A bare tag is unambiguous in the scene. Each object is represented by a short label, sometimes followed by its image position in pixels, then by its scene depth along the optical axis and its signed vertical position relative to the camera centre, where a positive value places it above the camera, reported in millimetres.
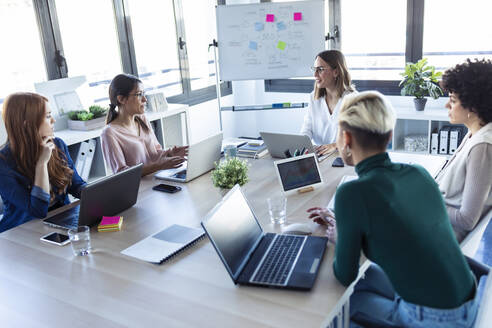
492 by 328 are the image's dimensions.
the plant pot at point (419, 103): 4125 -696
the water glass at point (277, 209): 1880 -704
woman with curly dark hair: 1771 -508
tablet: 2223 -674
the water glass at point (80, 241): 1707 -706
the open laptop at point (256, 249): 1425 -739
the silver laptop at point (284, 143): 2539 -615
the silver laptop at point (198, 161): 2424 -657
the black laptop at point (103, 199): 1850 -644
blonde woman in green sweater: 1276 -559
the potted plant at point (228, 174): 2066 -606
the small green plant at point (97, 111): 3488 -484
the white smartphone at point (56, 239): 1826 -751
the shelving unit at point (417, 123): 4008 -910
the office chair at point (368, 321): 1278 -811
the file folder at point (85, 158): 3354 -801
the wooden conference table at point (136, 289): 1299 -764
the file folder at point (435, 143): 4080 -1047
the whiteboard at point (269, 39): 4379 -44
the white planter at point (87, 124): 3377 -563
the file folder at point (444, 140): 4027 -1013
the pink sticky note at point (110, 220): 1929 -724
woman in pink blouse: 2678 -515
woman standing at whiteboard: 3197 -448
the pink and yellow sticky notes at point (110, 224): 1903 -729
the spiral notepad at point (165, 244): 1650 -747
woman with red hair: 2072 -503
